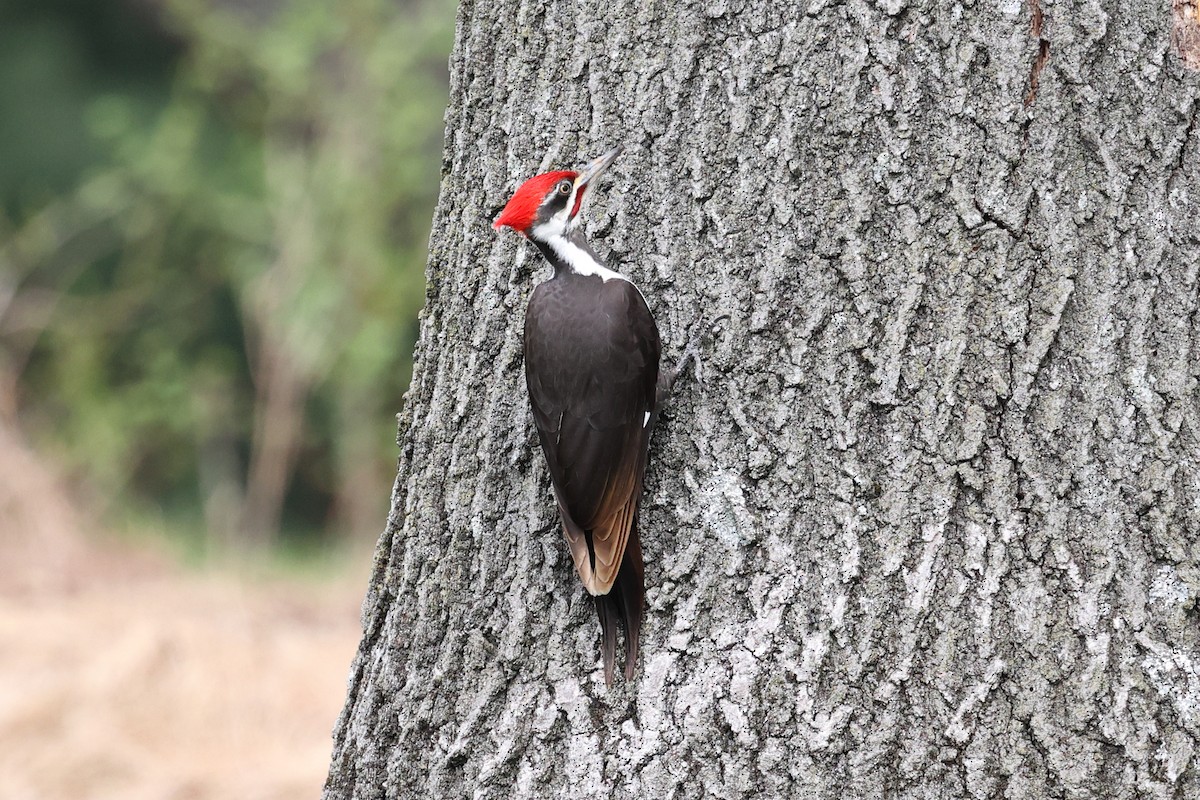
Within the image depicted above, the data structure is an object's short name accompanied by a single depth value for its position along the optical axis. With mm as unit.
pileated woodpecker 16955
